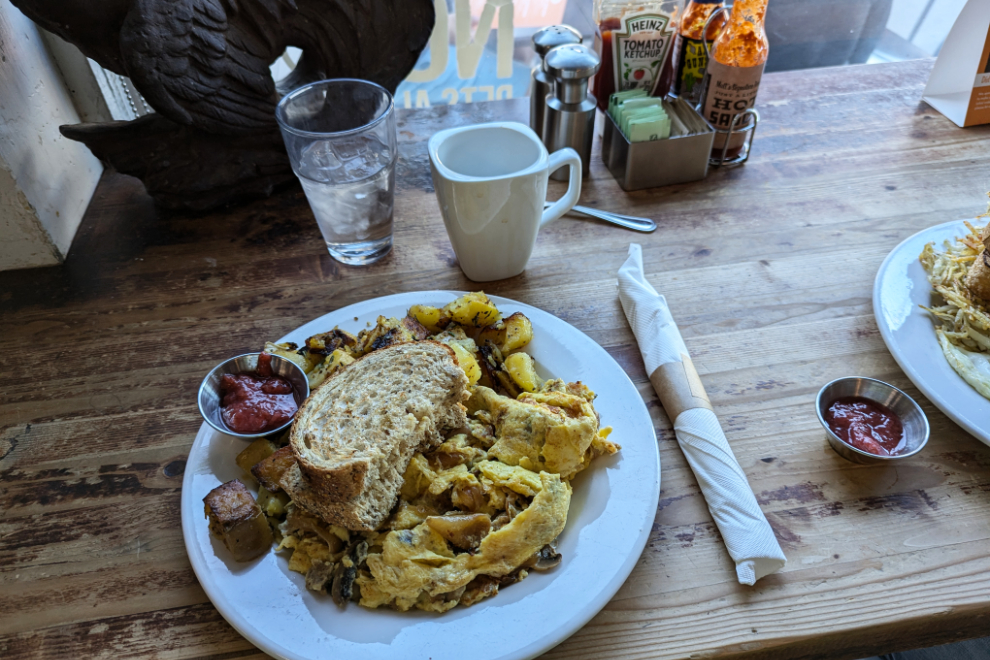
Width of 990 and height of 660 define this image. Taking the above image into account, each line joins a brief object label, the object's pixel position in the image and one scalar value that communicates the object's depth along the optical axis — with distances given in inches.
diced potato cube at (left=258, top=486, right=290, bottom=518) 13.9
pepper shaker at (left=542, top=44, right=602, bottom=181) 22.8
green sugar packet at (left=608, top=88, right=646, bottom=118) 25.1
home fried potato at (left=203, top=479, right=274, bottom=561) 12.8
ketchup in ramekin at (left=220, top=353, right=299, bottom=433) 15.0
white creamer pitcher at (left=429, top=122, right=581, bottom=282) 18.1
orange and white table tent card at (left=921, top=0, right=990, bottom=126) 26.1
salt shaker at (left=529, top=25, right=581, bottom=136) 24.6
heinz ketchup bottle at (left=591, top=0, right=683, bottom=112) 24.9
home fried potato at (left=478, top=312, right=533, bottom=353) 17.2
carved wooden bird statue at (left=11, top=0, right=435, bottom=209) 19.2
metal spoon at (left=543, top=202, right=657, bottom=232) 23.1
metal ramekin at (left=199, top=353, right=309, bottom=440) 15.1
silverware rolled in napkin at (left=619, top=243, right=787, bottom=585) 13.6
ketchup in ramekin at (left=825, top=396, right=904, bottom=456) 15.4
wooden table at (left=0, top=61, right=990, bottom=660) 13.4
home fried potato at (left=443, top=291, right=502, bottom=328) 17.5
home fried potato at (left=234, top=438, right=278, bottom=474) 14.7
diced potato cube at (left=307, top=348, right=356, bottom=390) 16.1
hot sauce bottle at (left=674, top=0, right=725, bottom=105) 25.5
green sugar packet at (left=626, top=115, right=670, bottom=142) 23.6
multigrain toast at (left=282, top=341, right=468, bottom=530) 13.0
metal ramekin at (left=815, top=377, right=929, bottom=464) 15.2
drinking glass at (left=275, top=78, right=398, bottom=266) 19.7
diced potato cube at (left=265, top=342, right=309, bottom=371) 16.7
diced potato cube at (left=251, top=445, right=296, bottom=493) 13.8
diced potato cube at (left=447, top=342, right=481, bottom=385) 16.0
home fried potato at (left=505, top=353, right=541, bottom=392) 16.3
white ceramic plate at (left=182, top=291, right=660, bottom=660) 11.8
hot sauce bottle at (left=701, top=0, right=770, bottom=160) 23.3
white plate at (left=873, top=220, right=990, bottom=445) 15.4
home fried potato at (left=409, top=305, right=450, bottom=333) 17.6
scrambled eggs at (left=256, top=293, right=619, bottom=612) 12.6
